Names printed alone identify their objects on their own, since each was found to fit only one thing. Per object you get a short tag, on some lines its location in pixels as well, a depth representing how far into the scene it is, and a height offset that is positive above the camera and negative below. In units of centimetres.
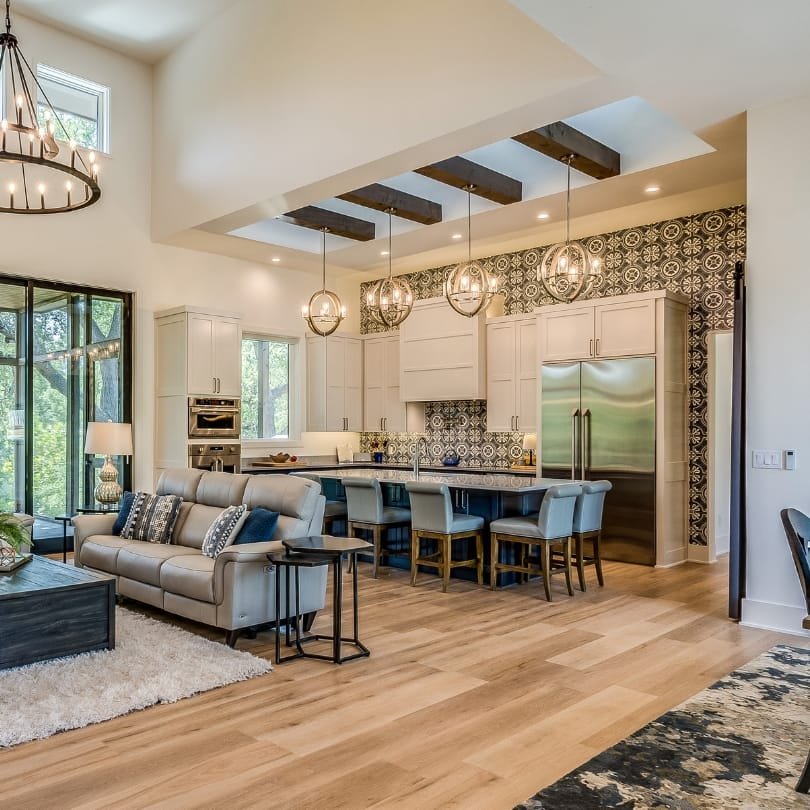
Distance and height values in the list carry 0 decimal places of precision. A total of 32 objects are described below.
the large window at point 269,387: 904 +29
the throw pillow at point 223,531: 459 -76
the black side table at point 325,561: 394 -83
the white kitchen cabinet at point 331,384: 945 +34
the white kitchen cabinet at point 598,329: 689 +81
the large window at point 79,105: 738 +317
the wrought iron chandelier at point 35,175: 702 +230
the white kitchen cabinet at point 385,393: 941 +23
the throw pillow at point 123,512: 566 -79
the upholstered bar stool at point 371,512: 622 -88
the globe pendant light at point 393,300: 648 +98
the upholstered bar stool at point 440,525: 559 -90
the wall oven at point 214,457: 767 -50
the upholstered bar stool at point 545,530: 534 -89
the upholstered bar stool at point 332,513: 703 -99
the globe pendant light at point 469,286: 579 +99
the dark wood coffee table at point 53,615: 378 -110
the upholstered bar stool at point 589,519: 567 -85
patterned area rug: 256 -137
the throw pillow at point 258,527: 451 -73
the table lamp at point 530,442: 825 -36
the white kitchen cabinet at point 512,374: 800 +41
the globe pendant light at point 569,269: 534 +104
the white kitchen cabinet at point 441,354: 839 +67
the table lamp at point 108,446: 666 -34
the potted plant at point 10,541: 446 -81
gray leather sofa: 418 -96
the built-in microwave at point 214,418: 769 -8
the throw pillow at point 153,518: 535 -81
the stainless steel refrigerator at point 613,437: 686 -26
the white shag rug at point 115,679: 316 -133
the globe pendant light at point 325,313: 659 +87
